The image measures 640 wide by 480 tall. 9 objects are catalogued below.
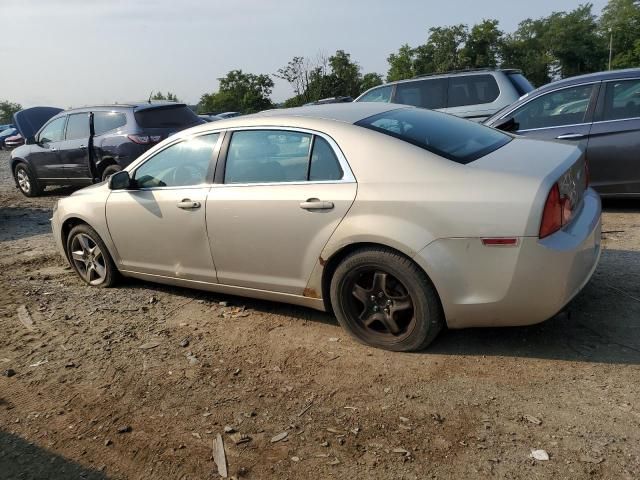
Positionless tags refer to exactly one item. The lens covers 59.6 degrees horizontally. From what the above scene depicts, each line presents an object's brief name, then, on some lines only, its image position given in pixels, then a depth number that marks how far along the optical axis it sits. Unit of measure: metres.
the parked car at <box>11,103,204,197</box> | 9.54
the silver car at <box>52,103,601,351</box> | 3.07
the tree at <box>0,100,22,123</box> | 71.62
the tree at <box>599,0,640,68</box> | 50.97
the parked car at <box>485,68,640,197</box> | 6.09
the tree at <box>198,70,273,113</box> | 48.94
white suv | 9.94
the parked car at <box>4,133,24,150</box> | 25.33
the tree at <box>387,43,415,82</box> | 52.91
